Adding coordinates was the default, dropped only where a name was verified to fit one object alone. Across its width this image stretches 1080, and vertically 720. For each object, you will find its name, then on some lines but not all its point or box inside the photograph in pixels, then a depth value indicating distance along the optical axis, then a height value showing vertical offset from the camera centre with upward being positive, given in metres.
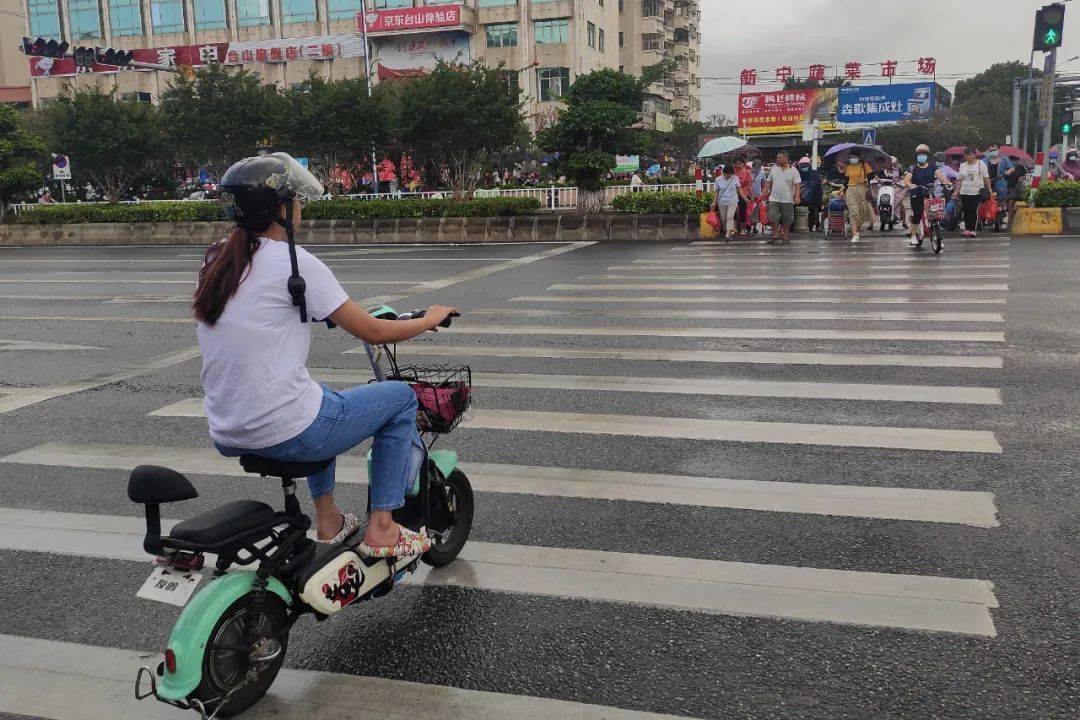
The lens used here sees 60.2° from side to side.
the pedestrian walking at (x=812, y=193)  20.58 -0.38
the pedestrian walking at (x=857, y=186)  17.58 -0.22
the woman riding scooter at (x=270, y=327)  2.99 -0.45
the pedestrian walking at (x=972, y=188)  17.53 -0.31
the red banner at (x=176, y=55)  59.66 +8.71
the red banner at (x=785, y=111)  63.34 +4.45
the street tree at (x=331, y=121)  27.77 +1.98
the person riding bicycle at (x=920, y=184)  15.86 -0.19
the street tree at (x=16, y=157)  29.69 +1.29
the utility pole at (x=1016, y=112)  41.66 +2.60
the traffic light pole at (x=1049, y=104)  19.72 +1.43
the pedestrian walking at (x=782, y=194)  17.92 -0.34
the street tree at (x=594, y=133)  23.95 +1.25
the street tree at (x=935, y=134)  65.62 +2.78
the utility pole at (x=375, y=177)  28.90 +0.31
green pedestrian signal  17.70 +2.69
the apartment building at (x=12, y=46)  69.88 +11.11
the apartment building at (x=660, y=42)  82.25 +12.57
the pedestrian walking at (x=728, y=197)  19.31 -0.40
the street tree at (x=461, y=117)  26.44 +1.90
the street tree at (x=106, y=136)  31.66 +1.95
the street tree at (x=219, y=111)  31.09 +2.62
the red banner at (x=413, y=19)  55.25 +9.89
